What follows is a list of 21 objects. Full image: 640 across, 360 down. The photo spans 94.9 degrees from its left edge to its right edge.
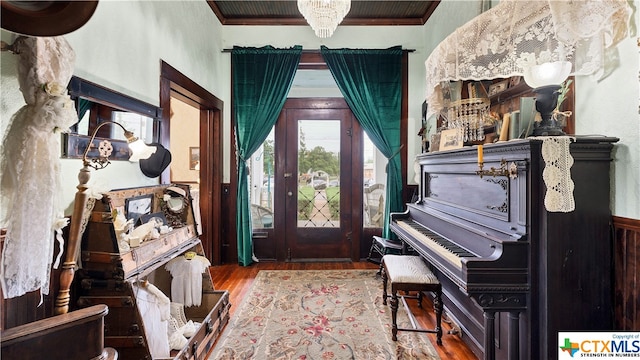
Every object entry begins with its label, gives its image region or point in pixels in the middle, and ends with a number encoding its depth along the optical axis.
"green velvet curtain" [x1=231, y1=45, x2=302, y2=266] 3.85
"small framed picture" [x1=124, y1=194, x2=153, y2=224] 1.84
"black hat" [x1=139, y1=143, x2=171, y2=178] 2.23
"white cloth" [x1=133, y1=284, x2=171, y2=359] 1.63
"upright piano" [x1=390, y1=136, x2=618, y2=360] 1.37
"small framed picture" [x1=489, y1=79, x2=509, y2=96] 2.05
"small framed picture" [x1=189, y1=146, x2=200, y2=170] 5.00
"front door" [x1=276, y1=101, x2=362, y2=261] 4.00
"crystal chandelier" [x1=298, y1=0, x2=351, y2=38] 2.49
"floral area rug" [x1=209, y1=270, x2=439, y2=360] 2.01
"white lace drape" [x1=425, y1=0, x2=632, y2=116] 1.24
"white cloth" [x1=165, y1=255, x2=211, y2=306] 2.23
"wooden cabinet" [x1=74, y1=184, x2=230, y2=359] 1.51
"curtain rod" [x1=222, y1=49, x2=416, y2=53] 3.89
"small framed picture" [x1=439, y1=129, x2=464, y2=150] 2.21
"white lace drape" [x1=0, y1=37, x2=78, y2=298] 1.09
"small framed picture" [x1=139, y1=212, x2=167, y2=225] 1.92
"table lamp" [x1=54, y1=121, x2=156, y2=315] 1.29
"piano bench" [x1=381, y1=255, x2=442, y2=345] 2.04
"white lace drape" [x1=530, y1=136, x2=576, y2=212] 1.33
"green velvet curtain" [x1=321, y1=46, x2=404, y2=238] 3.85
